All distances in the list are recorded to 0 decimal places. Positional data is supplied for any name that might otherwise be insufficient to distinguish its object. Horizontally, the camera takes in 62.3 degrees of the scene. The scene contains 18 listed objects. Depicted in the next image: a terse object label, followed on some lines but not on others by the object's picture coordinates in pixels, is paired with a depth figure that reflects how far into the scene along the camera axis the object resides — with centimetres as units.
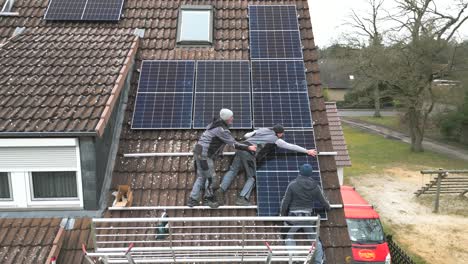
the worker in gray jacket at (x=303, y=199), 614
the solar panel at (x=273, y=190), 658
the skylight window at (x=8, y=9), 951
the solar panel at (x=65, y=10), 948
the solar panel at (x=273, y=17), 932
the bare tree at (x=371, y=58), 3341
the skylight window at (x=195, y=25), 908
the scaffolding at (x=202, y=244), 524
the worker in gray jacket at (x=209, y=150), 662
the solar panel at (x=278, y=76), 812
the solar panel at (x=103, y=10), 950
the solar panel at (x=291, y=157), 700
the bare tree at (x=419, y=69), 2903
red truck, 1207
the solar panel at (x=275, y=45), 870
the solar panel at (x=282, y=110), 758
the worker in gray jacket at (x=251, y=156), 685
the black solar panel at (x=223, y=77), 816
